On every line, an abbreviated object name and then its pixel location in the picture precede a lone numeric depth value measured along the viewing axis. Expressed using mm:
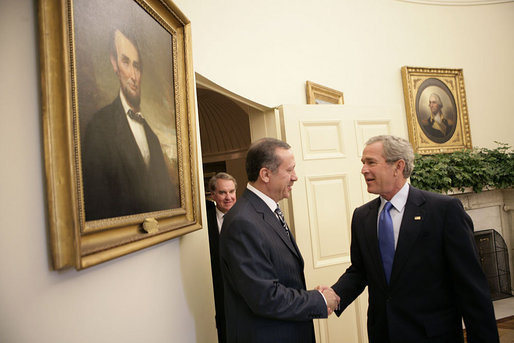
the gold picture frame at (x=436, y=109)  5715
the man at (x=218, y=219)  3244
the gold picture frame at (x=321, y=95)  4545
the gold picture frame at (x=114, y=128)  1019
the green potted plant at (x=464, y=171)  5211
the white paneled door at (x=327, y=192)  3516
